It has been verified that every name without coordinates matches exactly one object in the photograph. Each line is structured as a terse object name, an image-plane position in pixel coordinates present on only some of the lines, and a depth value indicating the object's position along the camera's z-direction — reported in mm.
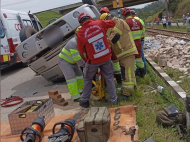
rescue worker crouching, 3901
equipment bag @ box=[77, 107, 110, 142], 2483
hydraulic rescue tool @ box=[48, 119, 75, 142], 2431
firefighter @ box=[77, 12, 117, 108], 3235
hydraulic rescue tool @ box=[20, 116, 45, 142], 2540
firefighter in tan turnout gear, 3668
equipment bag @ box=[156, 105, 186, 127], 2733
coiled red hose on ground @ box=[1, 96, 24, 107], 4630
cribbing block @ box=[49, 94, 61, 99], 4202
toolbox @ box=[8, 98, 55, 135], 3132
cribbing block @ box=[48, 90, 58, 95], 4276
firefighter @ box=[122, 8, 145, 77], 4507
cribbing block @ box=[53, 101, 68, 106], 4086
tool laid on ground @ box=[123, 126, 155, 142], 2334
